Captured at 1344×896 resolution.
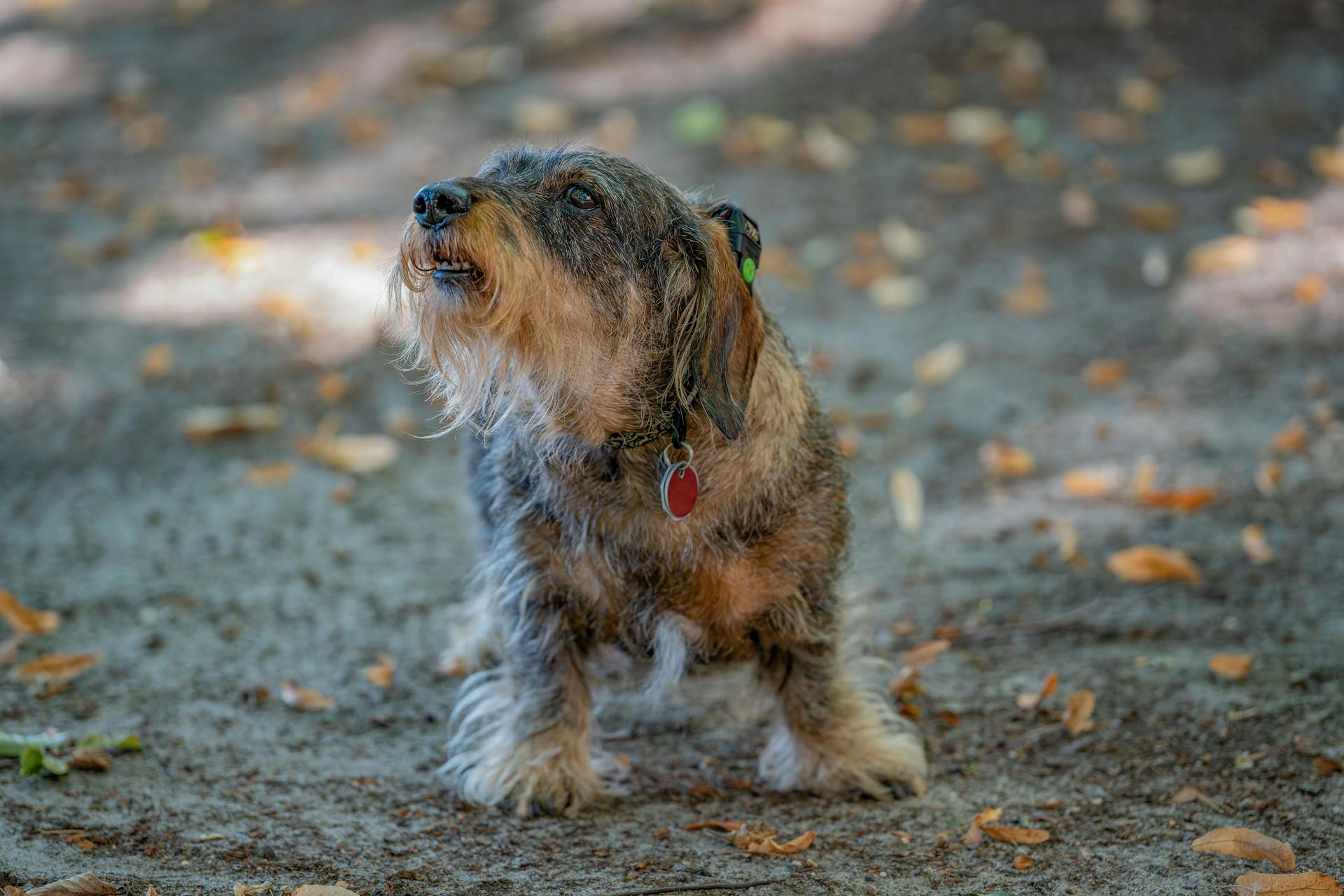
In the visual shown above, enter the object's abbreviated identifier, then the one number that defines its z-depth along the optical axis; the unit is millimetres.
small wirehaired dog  6250
